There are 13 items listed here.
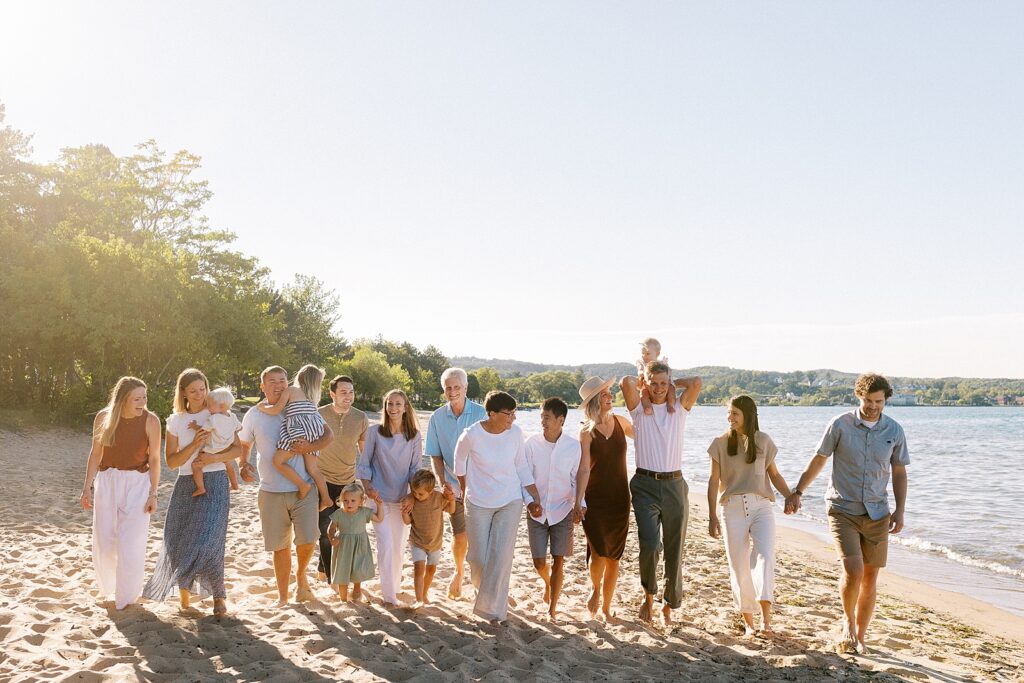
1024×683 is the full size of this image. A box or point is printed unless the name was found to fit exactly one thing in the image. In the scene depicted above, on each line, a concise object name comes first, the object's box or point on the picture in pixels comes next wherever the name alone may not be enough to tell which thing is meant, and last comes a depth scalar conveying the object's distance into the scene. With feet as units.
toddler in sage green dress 19.08
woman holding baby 17.79
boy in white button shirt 19.04
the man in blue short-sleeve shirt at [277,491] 18.65
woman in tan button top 18.21
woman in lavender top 19.51
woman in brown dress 18.75
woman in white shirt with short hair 17.79
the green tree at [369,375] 178.19
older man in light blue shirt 20.79
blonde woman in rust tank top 18.02
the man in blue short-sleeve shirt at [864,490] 17.30
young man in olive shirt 20.48
